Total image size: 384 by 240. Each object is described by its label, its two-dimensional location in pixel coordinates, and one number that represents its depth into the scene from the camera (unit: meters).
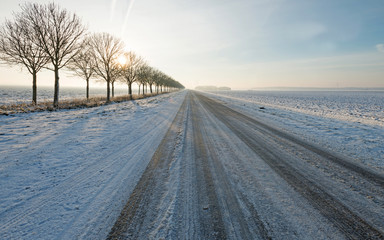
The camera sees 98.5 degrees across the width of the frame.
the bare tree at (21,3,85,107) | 15.38
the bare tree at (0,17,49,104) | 15.49
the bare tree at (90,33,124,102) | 25.09
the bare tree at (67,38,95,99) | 19.03
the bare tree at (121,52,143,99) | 34.00
